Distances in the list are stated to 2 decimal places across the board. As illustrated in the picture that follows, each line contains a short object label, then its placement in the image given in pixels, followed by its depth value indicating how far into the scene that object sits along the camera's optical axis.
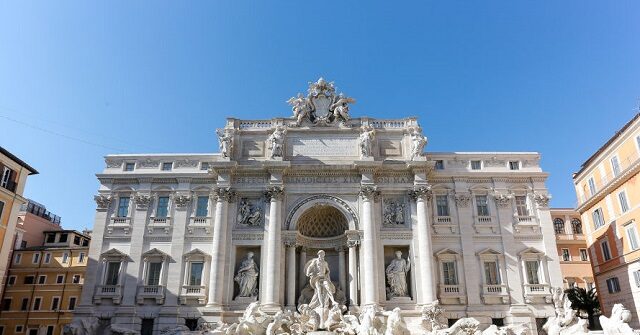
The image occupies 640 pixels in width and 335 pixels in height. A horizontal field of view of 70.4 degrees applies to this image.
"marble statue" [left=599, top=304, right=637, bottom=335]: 22.11
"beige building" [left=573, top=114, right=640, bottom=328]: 29.25
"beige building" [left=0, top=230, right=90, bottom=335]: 41.59
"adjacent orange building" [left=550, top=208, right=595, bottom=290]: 44.44
